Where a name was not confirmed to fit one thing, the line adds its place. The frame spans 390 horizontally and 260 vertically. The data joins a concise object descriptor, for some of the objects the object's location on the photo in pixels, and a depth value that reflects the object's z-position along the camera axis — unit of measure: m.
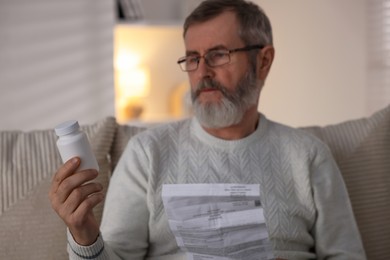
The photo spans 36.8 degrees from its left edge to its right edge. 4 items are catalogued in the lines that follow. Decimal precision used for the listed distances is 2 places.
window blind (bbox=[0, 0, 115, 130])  2.80
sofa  1.34
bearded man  1.32
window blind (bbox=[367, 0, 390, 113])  2.76
